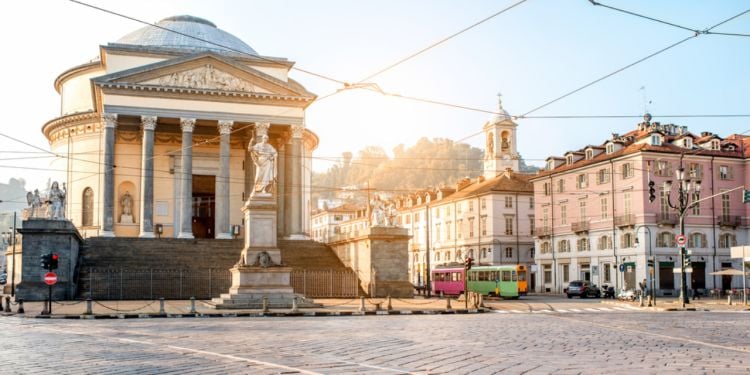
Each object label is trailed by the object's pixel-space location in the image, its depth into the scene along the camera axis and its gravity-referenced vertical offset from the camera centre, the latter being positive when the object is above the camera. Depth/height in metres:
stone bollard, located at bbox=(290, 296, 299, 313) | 28.98 -2.07
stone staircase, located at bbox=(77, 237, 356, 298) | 43.25 -0.29
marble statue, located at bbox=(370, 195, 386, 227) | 45.83 +1.92
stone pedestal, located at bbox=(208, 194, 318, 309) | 30.28 -0.73
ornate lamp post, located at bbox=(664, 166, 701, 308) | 39.69 +1.81
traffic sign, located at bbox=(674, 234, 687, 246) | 39.16 +0.33
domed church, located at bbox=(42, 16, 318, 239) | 51.38 +8.10
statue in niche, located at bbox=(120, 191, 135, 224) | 57.62 +3.11
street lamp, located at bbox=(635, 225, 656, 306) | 58.69 +0.33
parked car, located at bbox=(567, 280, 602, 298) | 56.38 -2.92
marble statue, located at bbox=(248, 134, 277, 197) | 30.98 +3.20
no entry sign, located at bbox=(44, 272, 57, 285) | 30.21 -1.02
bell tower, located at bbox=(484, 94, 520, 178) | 88.39 +11.17
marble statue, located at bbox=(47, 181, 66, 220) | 39.88 +2.37
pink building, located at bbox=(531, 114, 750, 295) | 59.38 +2.71
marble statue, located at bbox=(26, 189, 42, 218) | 41.37 +2.49
